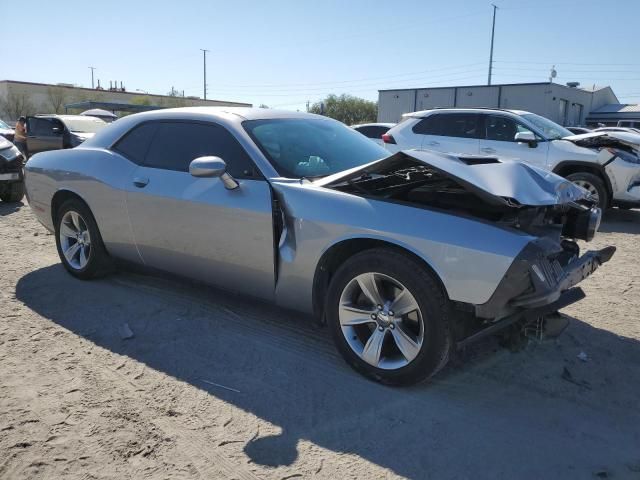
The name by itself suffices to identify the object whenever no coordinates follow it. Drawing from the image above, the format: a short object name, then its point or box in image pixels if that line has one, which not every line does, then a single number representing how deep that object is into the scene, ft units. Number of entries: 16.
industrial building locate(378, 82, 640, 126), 117.29
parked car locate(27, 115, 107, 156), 44.42
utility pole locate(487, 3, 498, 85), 153.69
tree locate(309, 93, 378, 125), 206.69
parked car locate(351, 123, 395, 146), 47.61
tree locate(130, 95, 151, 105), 185.37
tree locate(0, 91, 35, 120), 159.43
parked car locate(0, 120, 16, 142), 46.33
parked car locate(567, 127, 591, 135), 56.77
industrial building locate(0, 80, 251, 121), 160.04
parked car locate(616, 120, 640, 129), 134.20
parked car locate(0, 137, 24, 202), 30.73
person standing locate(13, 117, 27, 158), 45.51
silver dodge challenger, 9.34
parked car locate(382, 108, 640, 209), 26.71
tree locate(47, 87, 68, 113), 167.94
